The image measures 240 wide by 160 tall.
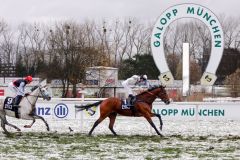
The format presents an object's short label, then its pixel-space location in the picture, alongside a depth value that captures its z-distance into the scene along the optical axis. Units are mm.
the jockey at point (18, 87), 18547
